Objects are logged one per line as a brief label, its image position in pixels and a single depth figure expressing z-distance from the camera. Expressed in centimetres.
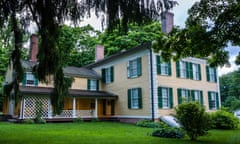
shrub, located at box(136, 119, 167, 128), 1421
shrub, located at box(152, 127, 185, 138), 970
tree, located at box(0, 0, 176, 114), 388
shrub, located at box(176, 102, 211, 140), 879
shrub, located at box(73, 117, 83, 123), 1774
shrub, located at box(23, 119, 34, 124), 1529
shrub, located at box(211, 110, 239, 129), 1427
